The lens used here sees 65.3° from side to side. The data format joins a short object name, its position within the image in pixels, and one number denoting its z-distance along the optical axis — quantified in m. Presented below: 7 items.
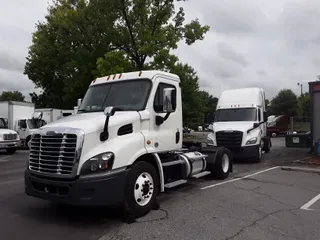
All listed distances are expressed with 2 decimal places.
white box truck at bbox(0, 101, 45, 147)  17.59
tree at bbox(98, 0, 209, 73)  16.49
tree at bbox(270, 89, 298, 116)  46.03
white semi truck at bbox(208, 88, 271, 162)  10.02
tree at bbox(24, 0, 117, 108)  18.09
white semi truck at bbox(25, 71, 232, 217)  3.99
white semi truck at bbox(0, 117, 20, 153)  13.61
